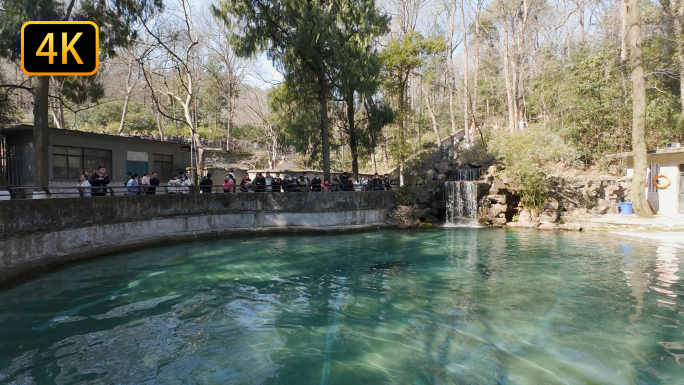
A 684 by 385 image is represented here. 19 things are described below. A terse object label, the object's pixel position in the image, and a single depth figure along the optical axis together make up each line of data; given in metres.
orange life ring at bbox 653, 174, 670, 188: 17.38
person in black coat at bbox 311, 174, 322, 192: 16.95
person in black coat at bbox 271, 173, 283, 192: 16.02
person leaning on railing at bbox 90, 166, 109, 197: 12.23
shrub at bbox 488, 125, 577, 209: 17.19
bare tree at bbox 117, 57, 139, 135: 25.69
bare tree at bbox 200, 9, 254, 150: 26.34
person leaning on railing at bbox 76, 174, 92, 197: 11.73
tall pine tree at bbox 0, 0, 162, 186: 10.88
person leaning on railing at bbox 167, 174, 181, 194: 13.92
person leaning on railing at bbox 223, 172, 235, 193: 15.37
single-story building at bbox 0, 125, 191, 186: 16.56
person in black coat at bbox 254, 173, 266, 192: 15.96
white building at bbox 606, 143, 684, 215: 17.02
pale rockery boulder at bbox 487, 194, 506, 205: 18.45
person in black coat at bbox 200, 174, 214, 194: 14.79
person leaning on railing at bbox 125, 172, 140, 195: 13.00
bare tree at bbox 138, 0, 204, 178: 18.77
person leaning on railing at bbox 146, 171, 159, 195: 13.63
